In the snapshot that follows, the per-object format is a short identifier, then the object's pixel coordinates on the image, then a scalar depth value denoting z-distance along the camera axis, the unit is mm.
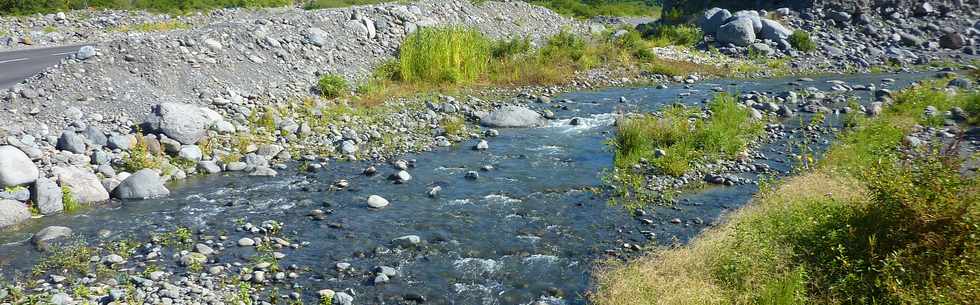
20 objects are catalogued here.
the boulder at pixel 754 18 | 29641
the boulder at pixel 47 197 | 11078
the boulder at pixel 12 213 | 10461
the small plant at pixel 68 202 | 11305
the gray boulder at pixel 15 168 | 11195
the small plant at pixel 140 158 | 12969
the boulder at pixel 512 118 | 17203
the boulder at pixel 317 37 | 21016
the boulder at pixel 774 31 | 28984
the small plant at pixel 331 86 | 18594
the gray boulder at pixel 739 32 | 28578
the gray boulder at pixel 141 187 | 11977
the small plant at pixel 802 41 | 27888
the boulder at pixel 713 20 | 30706
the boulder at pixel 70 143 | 12859
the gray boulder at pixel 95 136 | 13469
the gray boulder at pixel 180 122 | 14078
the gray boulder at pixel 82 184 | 11633
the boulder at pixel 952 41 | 27969
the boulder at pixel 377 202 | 11529
